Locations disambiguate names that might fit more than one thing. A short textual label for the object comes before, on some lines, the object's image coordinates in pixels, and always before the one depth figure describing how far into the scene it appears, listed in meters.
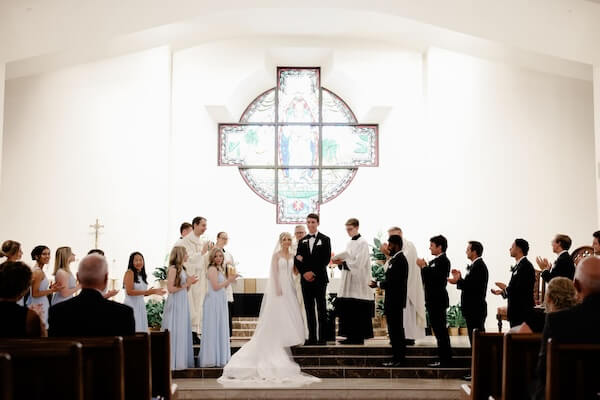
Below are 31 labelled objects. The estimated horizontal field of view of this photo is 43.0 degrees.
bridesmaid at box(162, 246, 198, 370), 8.41
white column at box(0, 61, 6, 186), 9.58
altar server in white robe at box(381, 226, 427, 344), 9.74
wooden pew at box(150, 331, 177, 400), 5.17
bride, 8.25
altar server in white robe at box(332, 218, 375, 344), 9.73
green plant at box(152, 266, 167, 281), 11.45
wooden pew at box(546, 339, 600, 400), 3.49
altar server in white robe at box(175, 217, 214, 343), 9.72
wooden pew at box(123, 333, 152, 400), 4.29
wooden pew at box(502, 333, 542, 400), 4.38
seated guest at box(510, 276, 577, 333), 4.35
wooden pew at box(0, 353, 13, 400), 2.79
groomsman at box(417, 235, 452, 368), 8.41
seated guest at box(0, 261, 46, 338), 3.94
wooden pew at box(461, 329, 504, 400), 5.00
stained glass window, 14.66
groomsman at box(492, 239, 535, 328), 7.16
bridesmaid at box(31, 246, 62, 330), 7.76
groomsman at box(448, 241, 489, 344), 8.04
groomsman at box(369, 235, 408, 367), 8.66
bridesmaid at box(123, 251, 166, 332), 8.27
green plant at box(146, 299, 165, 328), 11.11
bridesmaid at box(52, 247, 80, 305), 8.02
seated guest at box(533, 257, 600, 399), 3.75
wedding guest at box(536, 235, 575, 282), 7.58
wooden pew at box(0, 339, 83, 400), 3.27
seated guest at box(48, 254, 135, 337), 4.23
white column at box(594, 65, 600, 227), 9.52
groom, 9.45
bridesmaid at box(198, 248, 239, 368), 8.62
